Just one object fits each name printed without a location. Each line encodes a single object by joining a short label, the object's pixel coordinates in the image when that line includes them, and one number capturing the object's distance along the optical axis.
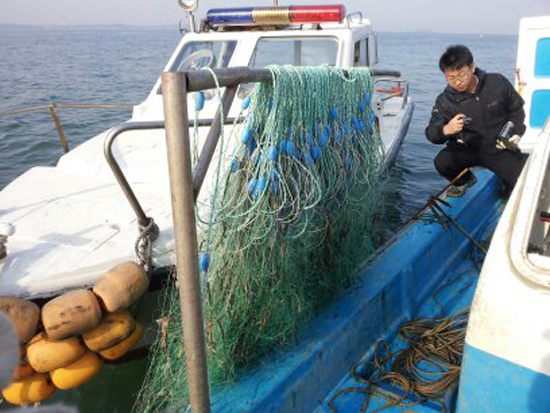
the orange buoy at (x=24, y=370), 2.35
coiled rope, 2.66
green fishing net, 2.02
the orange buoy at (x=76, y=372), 2.39
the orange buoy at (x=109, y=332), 2.39
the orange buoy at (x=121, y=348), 2.51
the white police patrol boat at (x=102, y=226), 2.04
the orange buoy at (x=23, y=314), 2.21
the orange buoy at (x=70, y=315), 2.23
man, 4.45
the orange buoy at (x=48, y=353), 2.26
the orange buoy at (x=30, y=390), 2.37
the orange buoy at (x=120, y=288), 2.37
